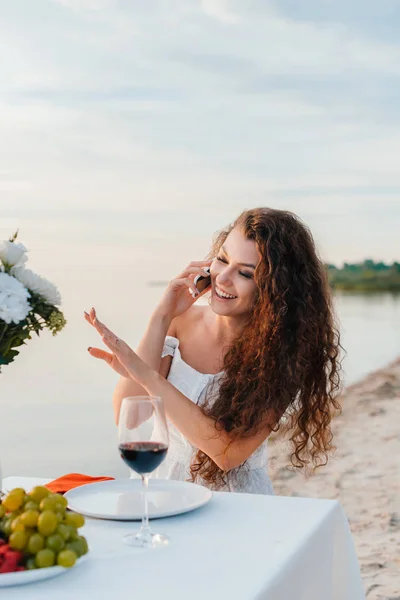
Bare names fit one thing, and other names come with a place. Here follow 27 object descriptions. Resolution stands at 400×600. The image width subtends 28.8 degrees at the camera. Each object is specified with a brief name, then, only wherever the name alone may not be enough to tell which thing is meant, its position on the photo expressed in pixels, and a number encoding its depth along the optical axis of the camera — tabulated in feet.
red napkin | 6.19
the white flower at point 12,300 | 4.85
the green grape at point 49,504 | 4.44
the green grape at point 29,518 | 4.37
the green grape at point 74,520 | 4.50
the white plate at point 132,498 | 5.52
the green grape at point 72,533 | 4.49
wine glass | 4.80
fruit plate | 4.34
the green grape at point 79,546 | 4.51
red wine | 4.78
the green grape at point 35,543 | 4.38
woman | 8.68
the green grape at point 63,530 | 4.42
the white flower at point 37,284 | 5.14
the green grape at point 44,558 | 4.40
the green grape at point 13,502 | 4.59
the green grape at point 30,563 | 4.42
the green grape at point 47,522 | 4.33
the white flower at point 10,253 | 5.13
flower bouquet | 4.99
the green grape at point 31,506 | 4.47
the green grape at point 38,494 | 4.57
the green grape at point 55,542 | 4.42
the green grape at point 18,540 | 4.39
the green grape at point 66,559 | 4.42
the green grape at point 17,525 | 4.37
